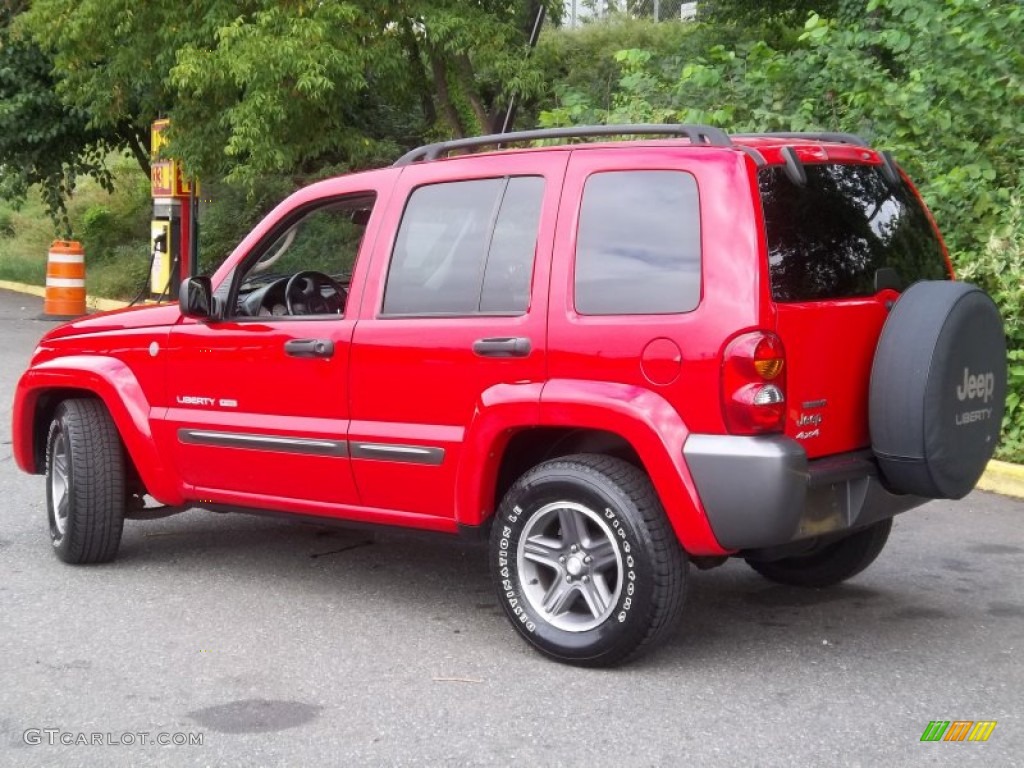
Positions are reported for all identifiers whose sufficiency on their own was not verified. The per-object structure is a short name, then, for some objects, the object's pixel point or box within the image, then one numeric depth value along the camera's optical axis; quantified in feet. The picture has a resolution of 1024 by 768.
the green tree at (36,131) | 72.59
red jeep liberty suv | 14.58
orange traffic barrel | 62.39
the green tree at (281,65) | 47.26
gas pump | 60.13
